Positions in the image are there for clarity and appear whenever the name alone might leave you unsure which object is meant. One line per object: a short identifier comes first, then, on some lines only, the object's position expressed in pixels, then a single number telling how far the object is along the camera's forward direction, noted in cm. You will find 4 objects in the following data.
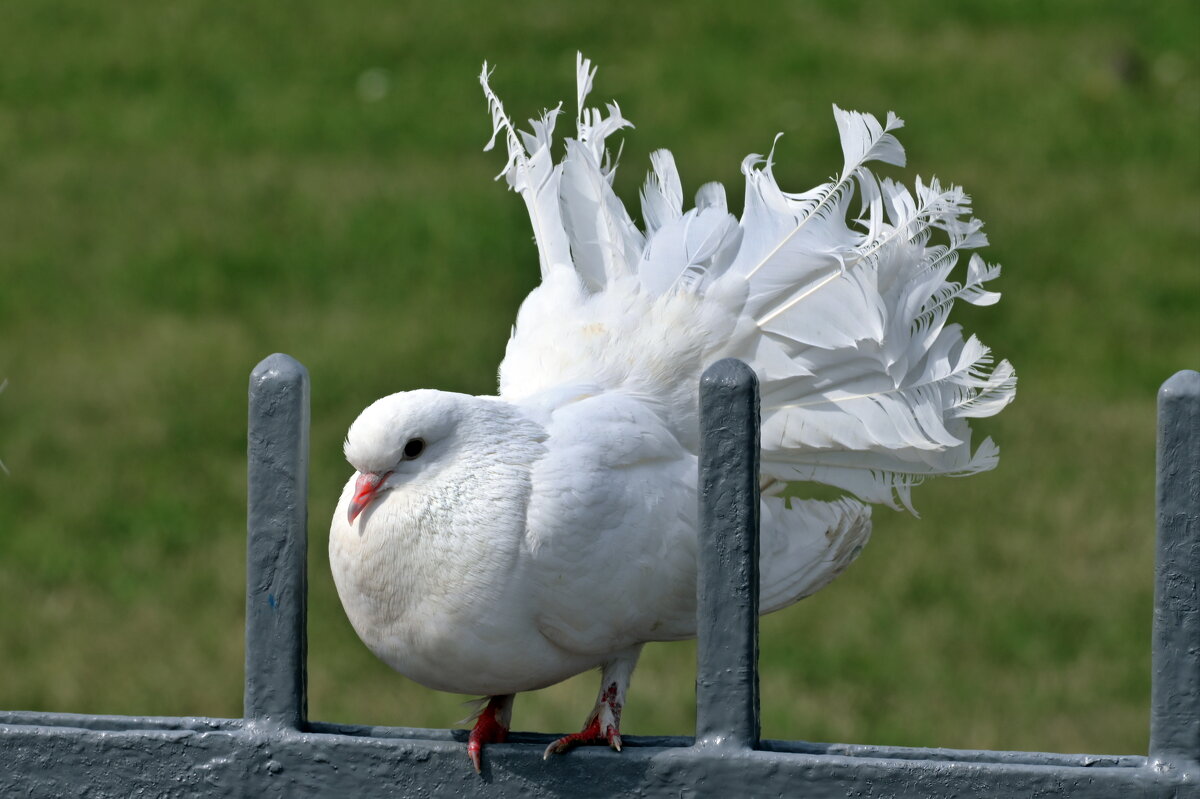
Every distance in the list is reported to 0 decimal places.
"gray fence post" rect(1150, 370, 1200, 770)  516
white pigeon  606
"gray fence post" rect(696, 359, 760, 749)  544
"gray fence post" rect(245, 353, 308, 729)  575
